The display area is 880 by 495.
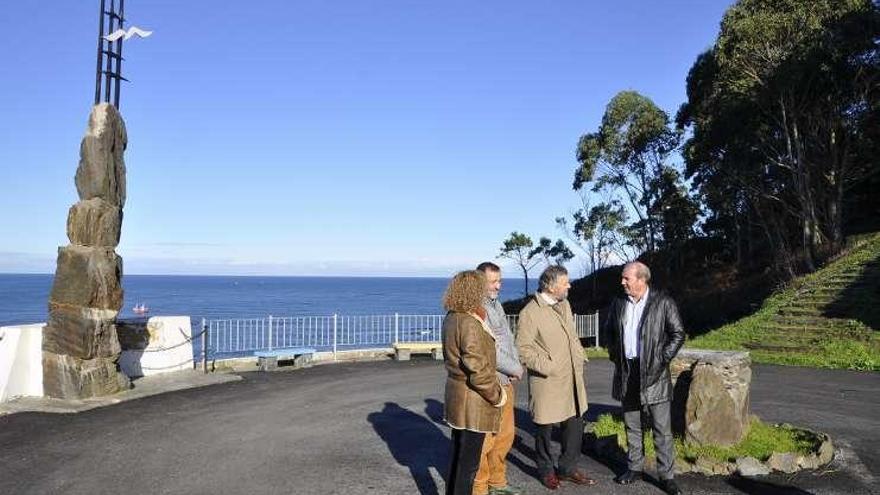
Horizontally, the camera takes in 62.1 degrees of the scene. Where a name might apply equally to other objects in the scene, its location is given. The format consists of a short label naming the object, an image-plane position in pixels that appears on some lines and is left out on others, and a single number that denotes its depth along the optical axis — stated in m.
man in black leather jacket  5.83
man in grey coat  5.28
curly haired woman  4.63
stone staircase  17.52
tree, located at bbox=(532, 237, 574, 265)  47.25
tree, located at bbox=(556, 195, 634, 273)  41.12
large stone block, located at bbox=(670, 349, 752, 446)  6.70
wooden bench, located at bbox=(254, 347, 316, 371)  14.41
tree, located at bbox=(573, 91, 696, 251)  35.75
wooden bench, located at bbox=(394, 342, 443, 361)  16.44
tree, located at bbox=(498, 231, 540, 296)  46.97
